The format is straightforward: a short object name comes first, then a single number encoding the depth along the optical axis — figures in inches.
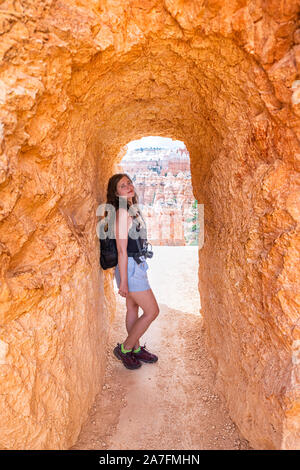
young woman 101.8
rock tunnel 54.3
